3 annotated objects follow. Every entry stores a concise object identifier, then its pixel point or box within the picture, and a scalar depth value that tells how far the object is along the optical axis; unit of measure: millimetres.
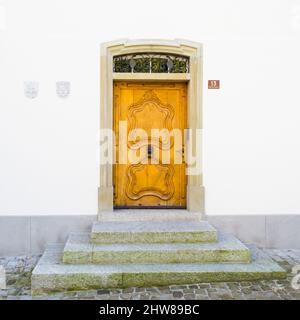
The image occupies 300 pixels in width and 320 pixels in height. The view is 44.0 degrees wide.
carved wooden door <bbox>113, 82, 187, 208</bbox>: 6168
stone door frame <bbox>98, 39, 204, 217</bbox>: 5816
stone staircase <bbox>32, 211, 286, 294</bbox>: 4457
